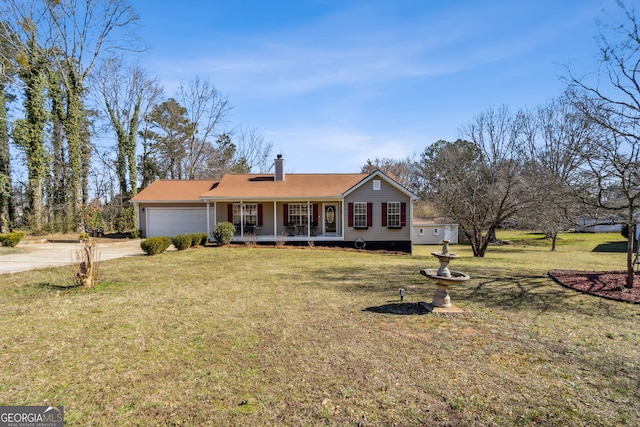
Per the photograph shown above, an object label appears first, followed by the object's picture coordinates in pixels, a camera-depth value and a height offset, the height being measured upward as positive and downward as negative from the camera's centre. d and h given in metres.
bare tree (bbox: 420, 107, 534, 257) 18.03 +1.52
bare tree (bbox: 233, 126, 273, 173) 38.55 +7.27
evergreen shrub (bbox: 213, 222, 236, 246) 17.18 -0.63
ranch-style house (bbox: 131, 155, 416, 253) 18.64 +0.59
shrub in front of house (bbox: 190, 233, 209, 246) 16.16 -0.88
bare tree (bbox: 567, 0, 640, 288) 7.48 +1.22
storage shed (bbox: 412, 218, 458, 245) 31.50 -1.37
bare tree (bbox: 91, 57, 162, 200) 26.67 +7.66
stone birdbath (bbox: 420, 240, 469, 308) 5.91 -1.10
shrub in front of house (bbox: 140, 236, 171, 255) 13.16 -0.96
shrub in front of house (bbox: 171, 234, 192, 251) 14.80 -0.91
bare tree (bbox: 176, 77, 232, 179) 32.31 +7.45
